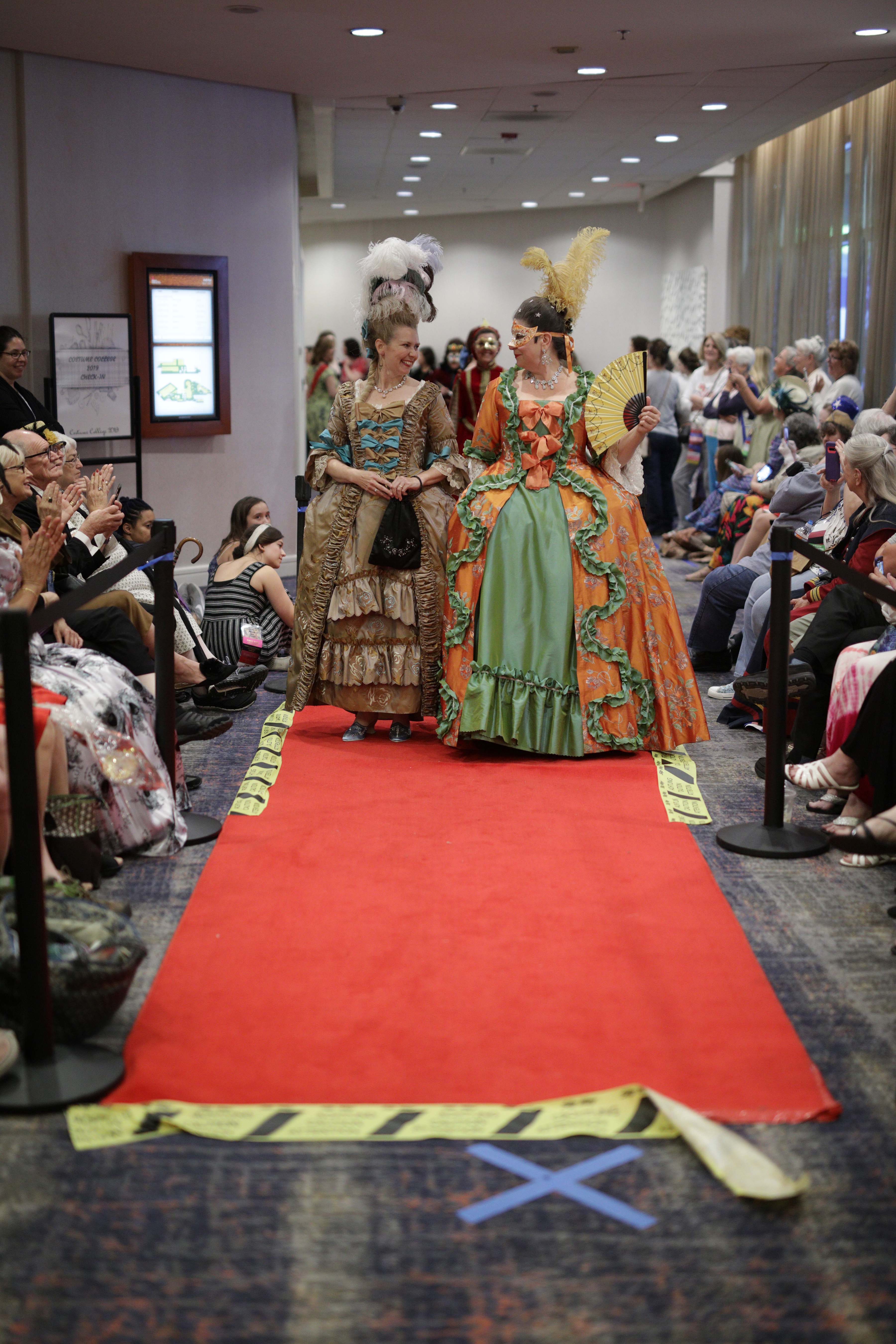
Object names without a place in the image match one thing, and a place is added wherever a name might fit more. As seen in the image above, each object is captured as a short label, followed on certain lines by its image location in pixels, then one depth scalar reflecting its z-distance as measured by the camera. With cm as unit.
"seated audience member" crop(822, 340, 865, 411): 834
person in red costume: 755
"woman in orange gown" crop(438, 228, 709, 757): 434
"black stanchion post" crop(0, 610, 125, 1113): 222
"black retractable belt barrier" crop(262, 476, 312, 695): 530
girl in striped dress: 557
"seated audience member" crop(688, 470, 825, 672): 576
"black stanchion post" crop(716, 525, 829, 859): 344
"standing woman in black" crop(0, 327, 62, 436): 614
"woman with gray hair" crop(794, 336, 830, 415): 862
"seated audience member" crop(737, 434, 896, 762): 418
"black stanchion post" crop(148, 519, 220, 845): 349
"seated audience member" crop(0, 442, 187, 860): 329
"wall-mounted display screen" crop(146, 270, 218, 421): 782
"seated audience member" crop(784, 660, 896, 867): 294
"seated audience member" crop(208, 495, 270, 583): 578
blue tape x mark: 198
